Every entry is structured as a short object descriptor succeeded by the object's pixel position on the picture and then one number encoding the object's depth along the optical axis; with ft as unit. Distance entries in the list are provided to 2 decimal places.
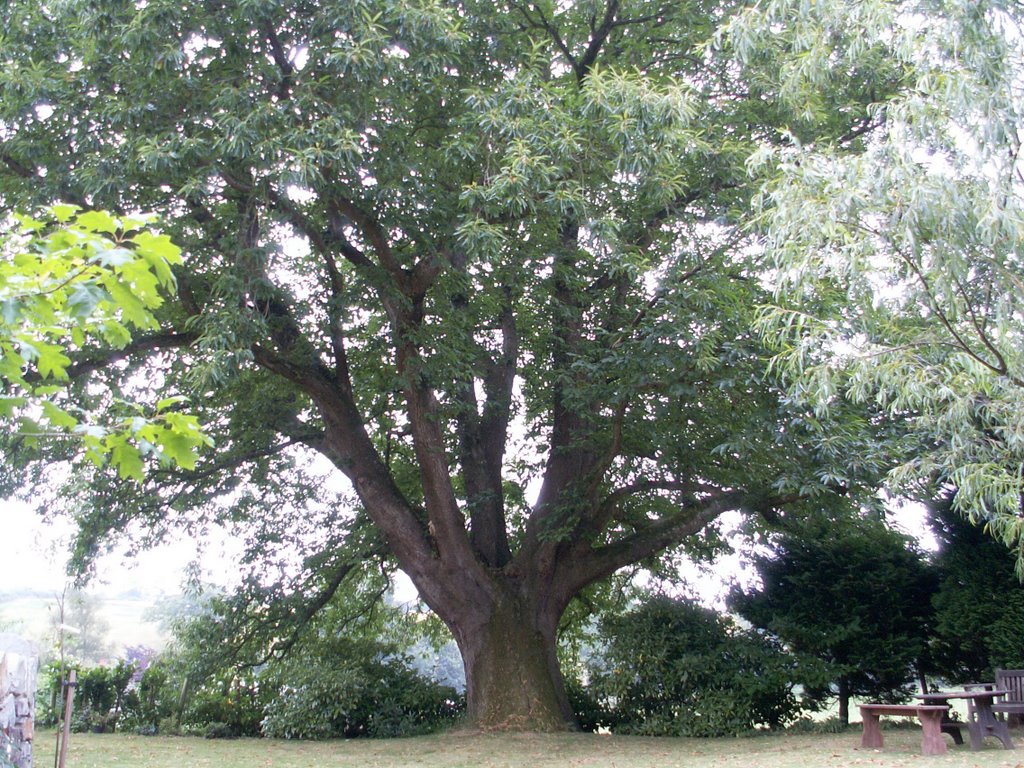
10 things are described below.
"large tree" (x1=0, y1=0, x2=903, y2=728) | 24.89
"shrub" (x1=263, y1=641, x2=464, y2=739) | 39.14
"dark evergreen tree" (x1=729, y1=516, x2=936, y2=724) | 35.65
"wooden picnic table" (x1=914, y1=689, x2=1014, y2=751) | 26.68
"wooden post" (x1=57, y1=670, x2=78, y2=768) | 20.81
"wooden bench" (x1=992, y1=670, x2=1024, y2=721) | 29.12
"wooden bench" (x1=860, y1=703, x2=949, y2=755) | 25.70
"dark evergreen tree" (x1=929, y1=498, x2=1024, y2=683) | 32.17
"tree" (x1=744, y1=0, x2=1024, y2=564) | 15.96
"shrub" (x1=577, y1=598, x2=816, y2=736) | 34.76
